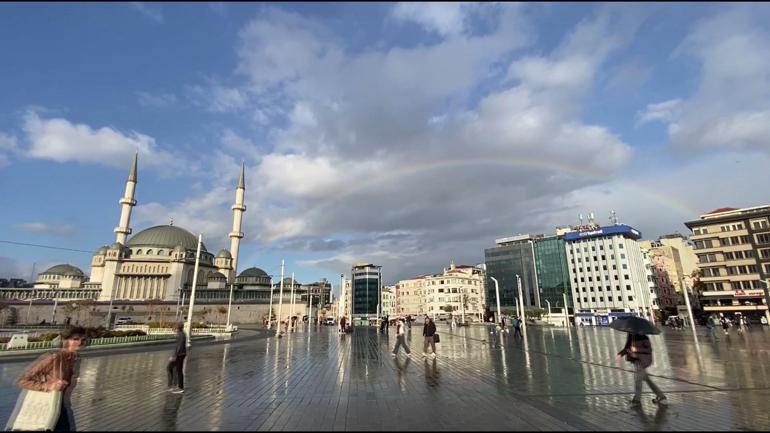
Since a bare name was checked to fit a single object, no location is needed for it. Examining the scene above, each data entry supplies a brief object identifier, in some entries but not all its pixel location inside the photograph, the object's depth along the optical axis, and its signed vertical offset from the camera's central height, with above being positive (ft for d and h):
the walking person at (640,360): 27.37 -3.14
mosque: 306.76 +37.51
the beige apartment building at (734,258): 209.05 +28.12
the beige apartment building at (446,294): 383.24 +22.11
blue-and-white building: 294.66 +30.06
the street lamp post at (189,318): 62.90 +0.48
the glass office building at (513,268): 358.64 +42.31
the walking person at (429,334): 54.04 -2.21
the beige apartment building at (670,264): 336.08 +40.65
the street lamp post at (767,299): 202.71 +5.67
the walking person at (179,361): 32.22 -3.02
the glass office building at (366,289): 416.46 +29.60
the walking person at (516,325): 91.81 -2.25
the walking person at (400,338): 57.11 -2.92
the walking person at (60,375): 18.60 -2.31
